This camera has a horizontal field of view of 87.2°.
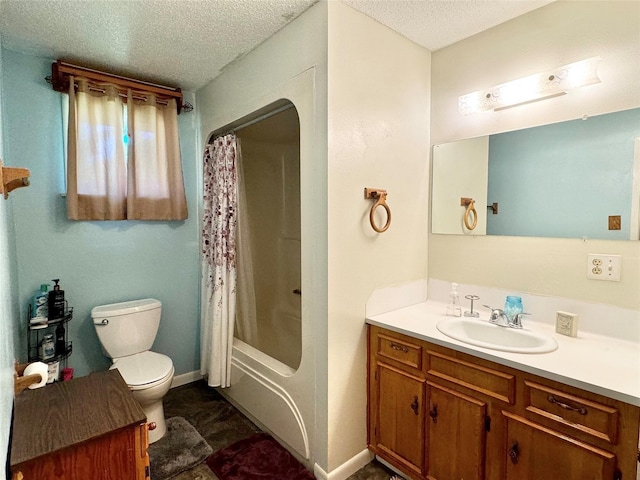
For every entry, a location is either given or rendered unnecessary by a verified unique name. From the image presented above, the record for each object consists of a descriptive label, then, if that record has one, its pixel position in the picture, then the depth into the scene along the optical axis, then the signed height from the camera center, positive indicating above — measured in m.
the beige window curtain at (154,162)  2.39 +0.46
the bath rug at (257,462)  1.77 -1.32
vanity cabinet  1.11 -0.79
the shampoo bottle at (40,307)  2.05 -0.50
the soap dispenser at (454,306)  1.90 -0.48
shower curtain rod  2.04 +0.70
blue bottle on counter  1.69 -0.42
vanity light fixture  1.52 +0.67
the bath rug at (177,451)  1.83 -1.33
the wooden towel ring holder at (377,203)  1.78 +0.11
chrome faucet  1.67 -0.49
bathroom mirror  1.47 +0.22
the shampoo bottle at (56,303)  2.10 -0.49
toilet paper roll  1.36 -0.59
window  2.18 +0.47
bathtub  1.82 -1.03
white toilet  1.98 -0.84
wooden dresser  1.03 -0.68
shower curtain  2.30 -0.23
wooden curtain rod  2.12 +0.99
